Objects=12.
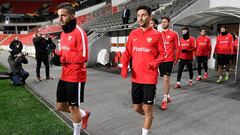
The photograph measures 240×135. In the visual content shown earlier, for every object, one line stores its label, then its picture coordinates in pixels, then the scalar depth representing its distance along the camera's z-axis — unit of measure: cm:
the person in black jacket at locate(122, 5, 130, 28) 1554
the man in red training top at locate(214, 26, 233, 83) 875
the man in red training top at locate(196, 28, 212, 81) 924
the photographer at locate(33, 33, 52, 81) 965
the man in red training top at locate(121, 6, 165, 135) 367
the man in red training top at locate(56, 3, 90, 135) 368
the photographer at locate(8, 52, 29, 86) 909
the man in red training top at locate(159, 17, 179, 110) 585
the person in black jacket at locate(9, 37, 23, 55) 959
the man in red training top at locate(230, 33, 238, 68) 1051
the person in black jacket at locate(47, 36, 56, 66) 1071
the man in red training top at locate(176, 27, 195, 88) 810
